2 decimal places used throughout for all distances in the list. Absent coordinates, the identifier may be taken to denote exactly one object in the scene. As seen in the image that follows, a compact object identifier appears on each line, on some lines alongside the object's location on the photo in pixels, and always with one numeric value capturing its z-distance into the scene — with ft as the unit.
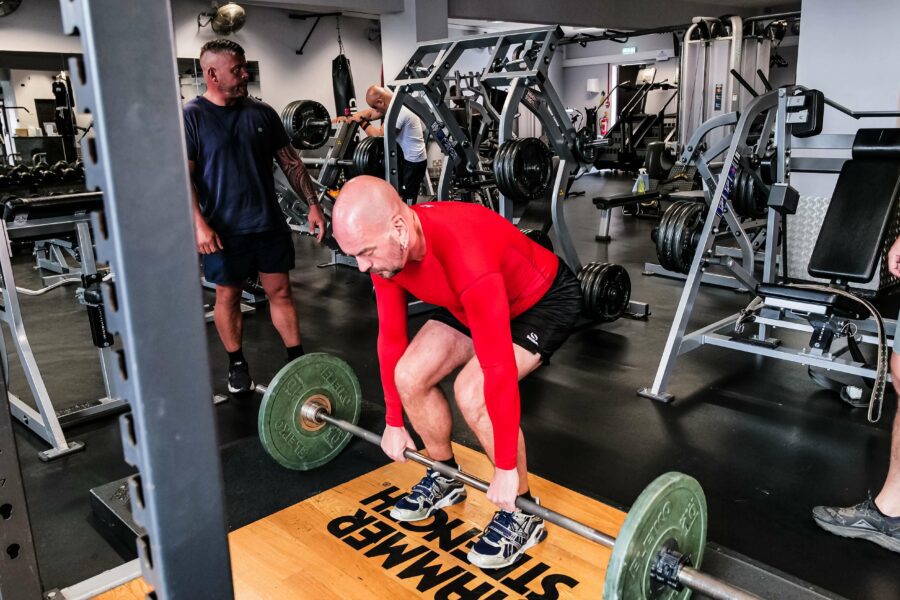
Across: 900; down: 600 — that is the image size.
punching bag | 29.63
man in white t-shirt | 16.53
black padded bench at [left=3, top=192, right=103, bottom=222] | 7.95
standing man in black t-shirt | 8.67
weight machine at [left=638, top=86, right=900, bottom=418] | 8.32
